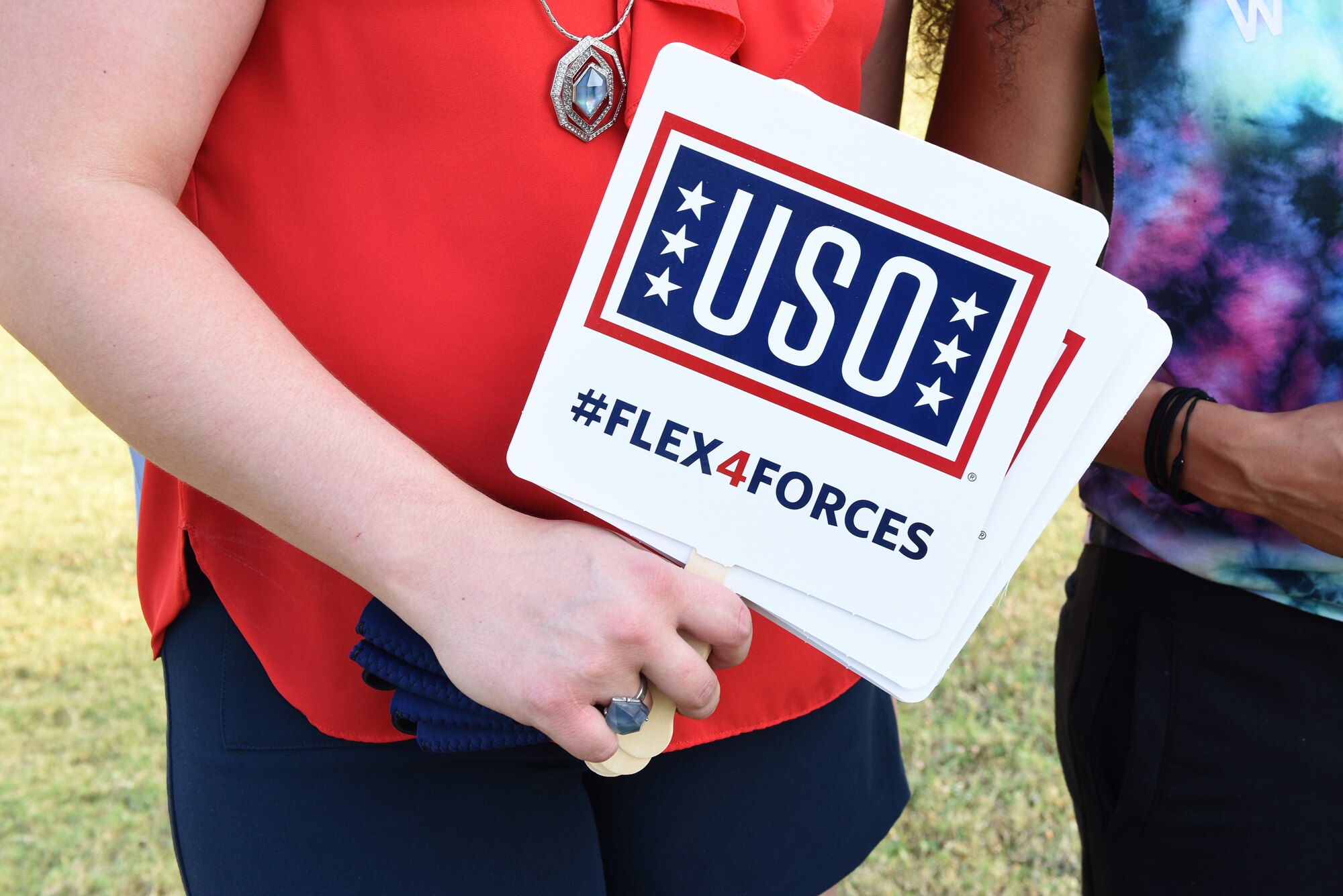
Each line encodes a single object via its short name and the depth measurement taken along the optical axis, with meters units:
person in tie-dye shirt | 1.00
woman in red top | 0.67
